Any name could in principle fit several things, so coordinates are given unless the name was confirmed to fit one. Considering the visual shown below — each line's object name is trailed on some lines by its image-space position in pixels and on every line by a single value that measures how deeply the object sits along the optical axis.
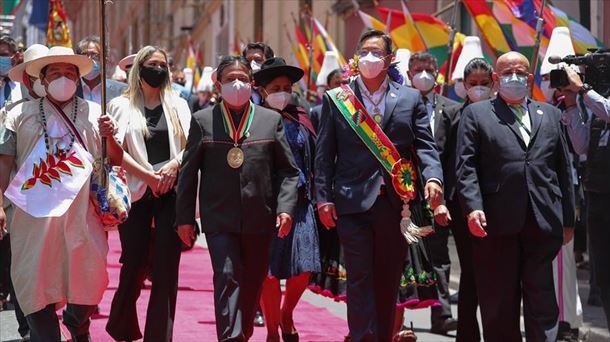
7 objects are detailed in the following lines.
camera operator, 18.69
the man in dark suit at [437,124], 21.20
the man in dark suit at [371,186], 16.41
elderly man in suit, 16.92
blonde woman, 17.59
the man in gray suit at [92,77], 21.37
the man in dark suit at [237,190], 16.75
